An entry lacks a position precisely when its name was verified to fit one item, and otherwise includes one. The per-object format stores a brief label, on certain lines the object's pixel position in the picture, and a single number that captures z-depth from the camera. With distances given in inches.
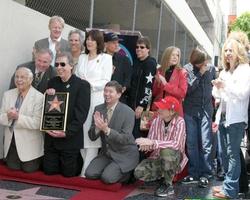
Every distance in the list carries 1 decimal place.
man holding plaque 211.5
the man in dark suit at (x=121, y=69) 233.1
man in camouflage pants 201.6
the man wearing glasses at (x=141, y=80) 231.3
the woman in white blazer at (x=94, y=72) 219.3
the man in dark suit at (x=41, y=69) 223.5
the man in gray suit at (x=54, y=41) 234.4
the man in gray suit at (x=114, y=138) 205.2
